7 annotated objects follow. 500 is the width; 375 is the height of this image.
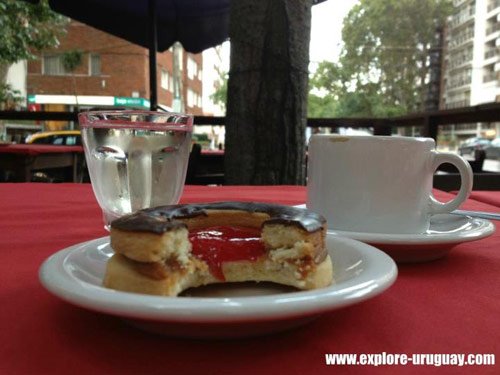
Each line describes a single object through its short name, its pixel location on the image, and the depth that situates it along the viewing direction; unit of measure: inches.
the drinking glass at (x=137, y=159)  28.5
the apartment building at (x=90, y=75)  626.2
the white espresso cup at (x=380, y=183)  23.8
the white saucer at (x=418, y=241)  20.2
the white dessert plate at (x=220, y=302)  10.8
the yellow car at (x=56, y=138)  293.1
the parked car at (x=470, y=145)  558.2
